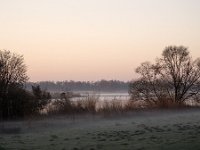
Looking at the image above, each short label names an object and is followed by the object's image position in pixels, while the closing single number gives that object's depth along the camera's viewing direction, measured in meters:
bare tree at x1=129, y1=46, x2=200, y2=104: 44.28
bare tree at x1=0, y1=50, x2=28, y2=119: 27.42
